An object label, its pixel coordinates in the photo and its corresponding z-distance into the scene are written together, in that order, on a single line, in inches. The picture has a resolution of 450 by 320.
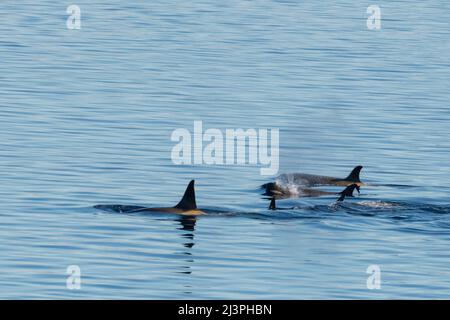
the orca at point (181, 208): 1146.0
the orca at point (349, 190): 1261.8
